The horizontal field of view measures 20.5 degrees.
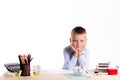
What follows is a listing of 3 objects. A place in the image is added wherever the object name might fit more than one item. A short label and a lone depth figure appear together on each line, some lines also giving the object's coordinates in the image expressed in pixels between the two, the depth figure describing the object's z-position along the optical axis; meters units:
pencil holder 2.49
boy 3.08
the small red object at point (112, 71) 2.56
